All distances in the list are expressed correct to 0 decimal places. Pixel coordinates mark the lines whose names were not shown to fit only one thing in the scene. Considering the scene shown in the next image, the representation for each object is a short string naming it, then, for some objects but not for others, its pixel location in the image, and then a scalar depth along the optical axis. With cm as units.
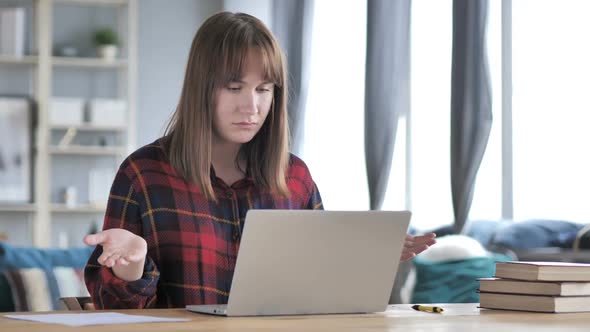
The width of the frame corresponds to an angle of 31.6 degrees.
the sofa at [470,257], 400
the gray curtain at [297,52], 559
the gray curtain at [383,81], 505
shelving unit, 659
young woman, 236
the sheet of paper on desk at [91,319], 174
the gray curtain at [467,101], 449
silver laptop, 186
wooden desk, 170
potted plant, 673
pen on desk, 213
